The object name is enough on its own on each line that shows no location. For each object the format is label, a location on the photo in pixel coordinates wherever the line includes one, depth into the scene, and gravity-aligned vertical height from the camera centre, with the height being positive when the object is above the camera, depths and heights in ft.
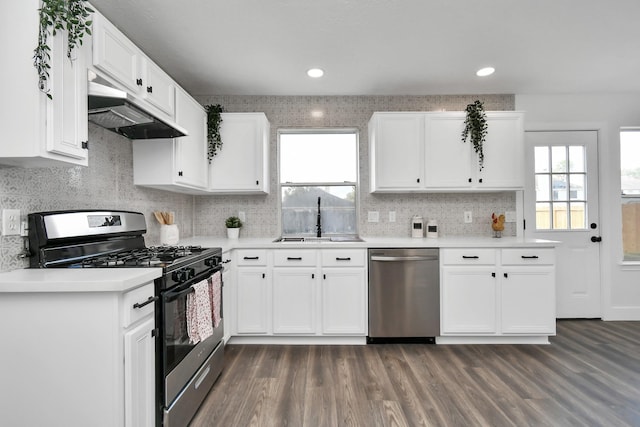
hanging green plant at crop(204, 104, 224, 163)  9.98 +2.76
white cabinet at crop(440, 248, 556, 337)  9.04 -2.28
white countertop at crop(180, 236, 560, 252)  9.04 -0.87
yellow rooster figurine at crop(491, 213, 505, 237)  10.54 -0.37
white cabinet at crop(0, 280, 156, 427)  3.99 -1.82
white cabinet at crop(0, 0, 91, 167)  4.17 +1.61
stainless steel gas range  5.02 -1.18
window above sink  11.59 +1.30
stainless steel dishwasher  9.08 -2.30
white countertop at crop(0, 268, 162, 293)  3.95 -0.84
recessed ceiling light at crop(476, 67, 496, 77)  9.37 +4.30
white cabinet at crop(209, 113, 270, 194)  10.18 +1.94
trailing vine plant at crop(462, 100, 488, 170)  9.99 +2.75
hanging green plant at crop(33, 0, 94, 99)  4.15 +2.62
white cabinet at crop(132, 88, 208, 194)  8.04 +1.49
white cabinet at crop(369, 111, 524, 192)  10.16 +1.97
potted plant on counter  10.78 -0.42
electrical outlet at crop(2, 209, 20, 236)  4.76 -0.09
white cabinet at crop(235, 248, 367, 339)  9.15 -2.30
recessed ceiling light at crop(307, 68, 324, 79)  9.34 +4.29
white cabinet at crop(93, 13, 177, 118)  5.27 +2.89
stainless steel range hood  5.14 +1.98
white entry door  11.35 +0.17
